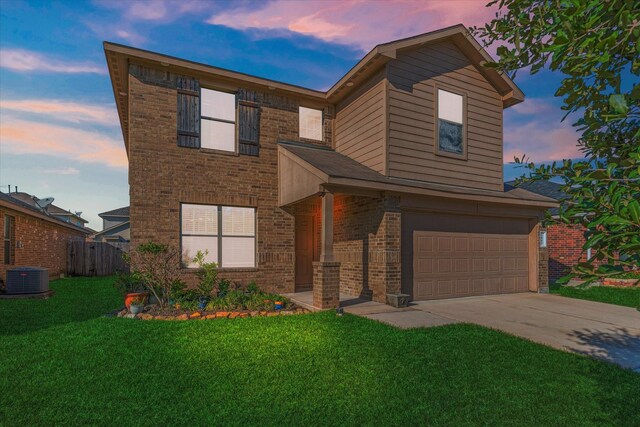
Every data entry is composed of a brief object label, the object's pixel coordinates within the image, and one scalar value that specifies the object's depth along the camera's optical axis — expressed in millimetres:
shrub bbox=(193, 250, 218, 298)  8859
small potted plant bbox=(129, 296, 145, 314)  7539
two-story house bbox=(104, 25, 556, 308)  9047
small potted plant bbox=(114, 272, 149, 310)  8755
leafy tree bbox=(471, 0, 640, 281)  1560
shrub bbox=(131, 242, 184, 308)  8516
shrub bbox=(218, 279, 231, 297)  9315
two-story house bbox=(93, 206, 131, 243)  35625
